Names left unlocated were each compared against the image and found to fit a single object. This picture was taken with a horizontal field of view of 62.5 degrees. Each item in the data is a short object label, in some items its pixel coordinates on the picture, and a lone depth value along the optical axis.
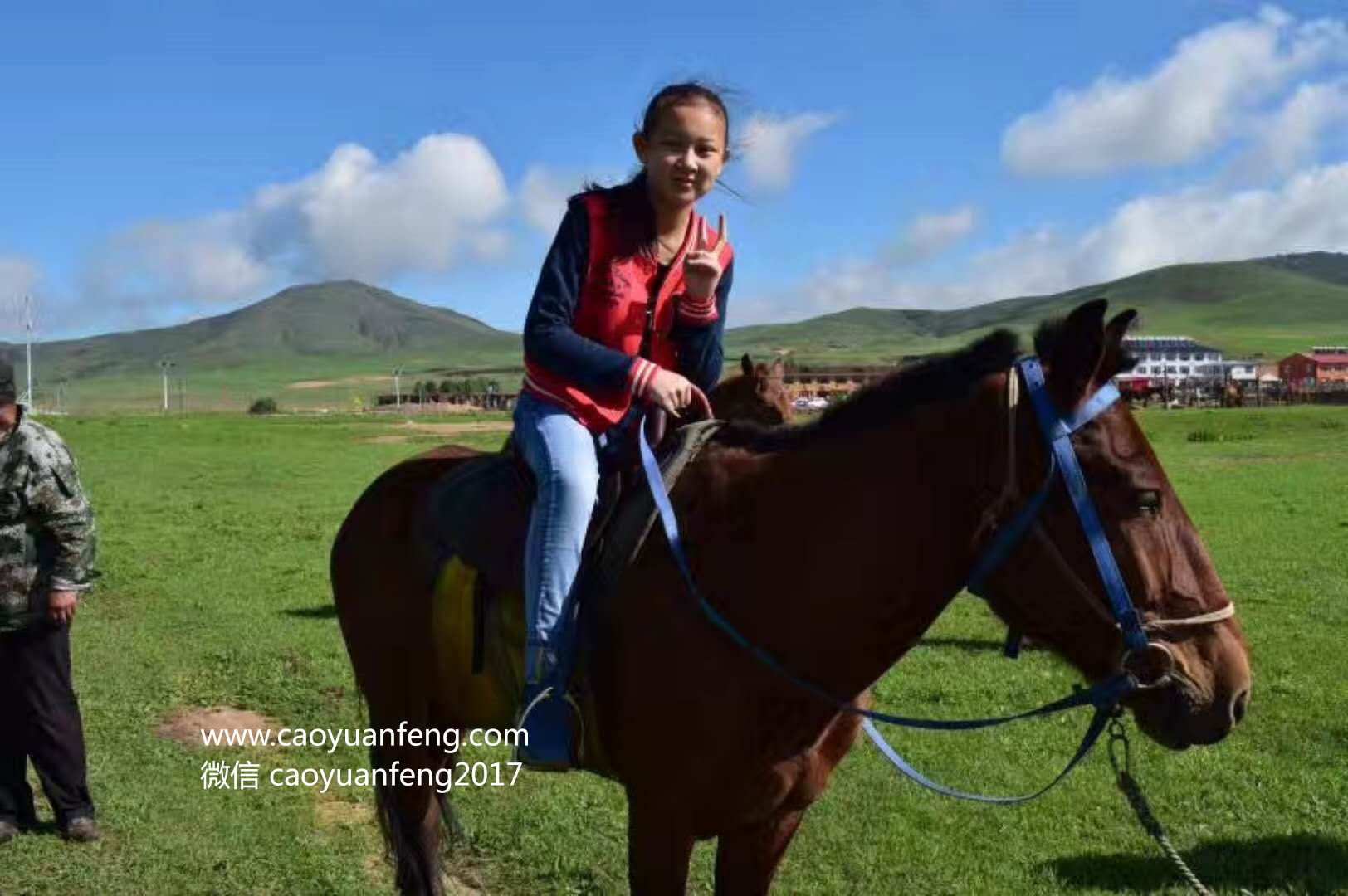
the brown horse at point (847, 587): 2.64
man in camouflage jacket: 6.03
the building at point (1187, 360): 121.04
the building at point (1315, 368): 109.00
